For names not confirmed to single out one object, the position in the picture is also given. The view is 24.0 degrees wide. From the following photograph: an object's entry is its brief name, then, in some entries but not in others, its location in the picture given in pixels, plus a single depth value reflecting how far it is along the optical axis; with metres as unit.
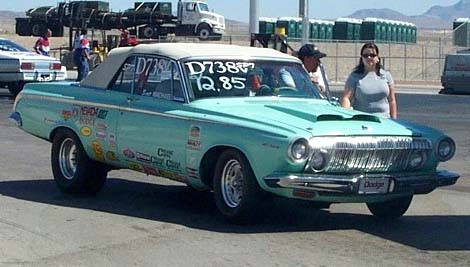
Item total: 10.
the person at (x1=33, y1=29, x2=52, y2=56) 32.44
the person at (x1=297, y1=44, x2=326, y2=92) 12.21
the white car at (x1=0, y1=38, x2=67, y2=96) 26.86
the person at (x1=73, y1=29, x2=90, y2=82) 31.45
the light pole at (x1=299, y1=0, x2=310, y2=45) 34.12
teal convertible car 9.08
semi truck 62.94
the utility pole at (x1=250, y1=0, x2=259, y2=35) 33.50
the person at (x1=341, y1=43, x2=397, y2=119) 11.09
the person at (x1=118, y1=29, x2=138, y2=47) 32.49
